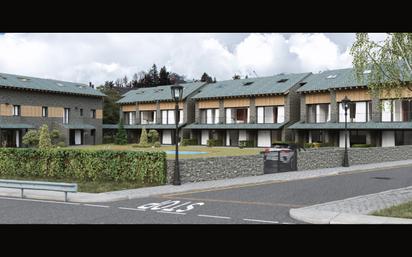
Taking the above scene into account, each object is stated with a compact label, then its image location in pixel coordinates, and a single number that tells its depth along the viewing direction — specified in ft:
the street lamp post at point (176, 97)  55.52
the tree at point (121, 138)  186.50
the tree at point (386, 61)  43.91
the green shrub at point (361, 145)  128.36
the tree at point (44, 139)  117.91
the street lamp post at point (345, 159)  84.53
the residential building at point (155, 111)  187.52
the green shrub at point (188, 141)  174.91
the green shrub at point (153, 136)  169.27
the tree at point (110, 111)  232.94
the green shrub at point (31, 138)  142.51
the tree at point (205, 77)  347.52
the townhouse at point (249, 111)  157.79
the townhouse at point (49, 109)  150.20
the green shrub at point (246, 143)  159.22
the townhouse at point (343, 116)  131.95
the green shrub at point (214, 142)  167.77
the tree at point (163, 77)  332.39
